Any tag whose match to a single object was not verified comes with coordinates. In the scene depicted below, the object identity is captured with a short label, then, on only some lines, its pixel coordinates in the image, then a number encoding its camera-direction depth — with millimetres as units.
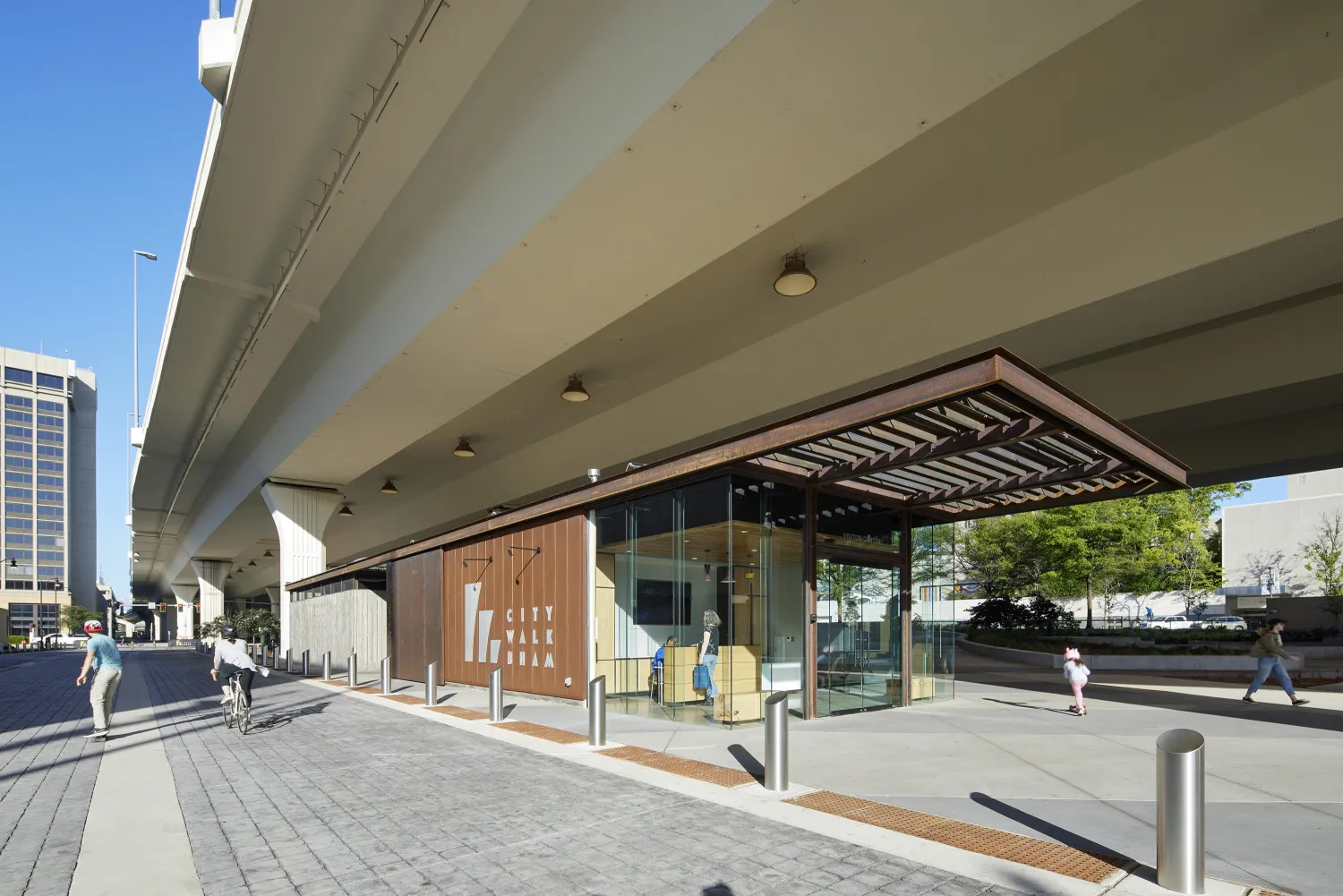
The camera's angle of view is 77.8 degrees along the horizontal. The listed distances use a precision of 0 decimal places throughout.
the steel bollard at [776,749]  7535
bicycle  12320
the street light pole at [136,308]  24812
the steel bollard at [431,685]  15406
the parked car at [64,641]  86050
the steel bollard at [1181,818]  4965
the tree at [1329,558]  34000
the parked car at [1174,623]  49400
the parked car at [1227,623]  42519
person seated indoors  12993
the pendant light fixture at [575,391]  16500
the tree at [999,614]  37719
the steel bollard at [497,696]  13133
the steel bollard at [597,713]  10297
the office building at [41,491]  143750
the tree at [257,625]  38688
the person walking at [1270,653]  14250
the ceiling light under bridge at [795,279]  10867
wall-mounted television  12734
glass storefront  11875
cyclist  12603
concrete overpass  6953
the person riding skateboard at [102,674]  11688
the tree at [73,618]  121475
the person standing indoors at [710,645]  12062
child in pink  12773
